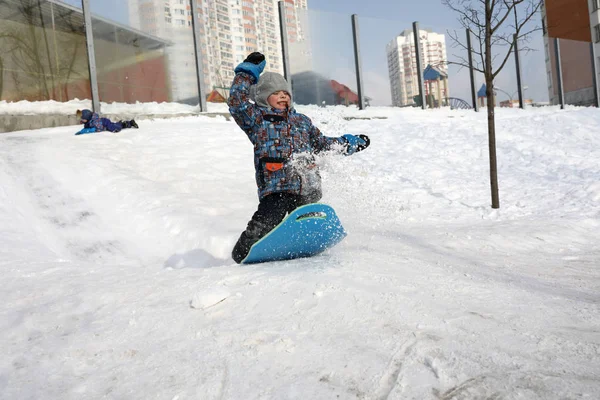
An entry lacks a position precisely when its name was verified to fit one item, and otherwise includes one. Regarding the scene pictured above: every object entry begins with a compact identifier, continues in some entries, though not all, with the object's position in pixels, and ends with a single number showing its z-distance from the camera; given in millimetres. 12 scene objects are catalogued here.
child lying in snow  8102
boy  3297
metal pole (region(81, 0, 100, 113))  9250
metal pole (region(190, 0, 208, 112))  10242
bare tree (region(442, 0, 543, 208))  5645
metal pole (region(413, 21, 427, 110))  12797
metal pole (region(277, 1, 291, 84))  11141
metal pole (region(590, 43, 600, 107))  15508
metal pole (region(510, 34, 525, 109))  14647
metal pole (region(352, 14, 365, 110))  11914
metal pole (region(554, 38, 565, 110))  15531
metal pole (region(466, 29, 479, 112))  13348
